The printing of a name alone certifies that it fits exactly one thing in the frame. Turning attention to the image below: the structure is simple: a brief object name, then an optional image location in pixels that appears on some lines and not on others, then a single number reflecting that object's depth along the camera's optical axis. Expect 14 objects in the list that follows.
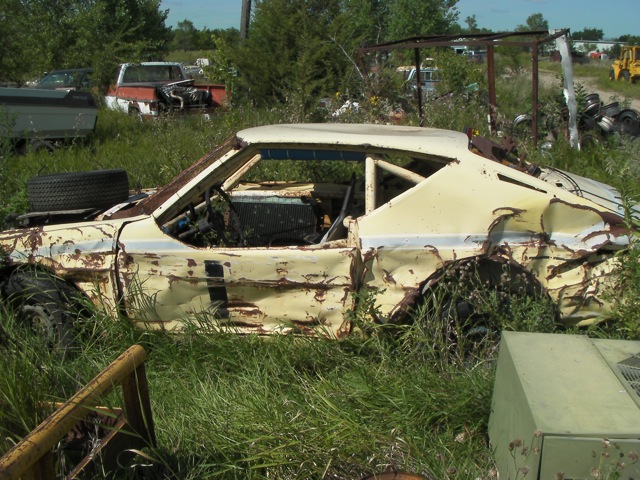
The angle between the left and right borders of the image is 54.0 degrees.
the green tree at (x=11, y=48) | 13.08
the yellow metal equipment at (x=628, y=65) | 32.72
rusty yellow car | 3.44
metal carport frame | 6.80
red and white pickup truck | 12.97
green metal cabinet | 1.99
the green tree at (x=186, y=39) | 61.12
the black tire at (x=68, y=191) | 4.29
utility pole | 17.95
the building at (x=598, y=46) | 69.94
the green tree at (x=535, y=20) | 84.20
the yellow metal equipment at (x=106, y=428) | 1.86
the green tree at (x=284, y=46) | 13.55
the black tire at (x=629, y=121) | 10.86
